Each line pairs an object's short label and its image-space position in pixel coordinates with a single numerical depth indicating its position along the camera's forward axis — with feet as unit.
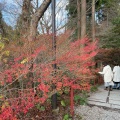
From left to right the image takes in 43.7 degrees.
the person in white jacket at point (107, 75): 23.76
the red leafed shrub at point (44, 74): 11.44
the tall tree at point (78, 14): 34.58
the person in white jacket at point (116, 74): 24.62
